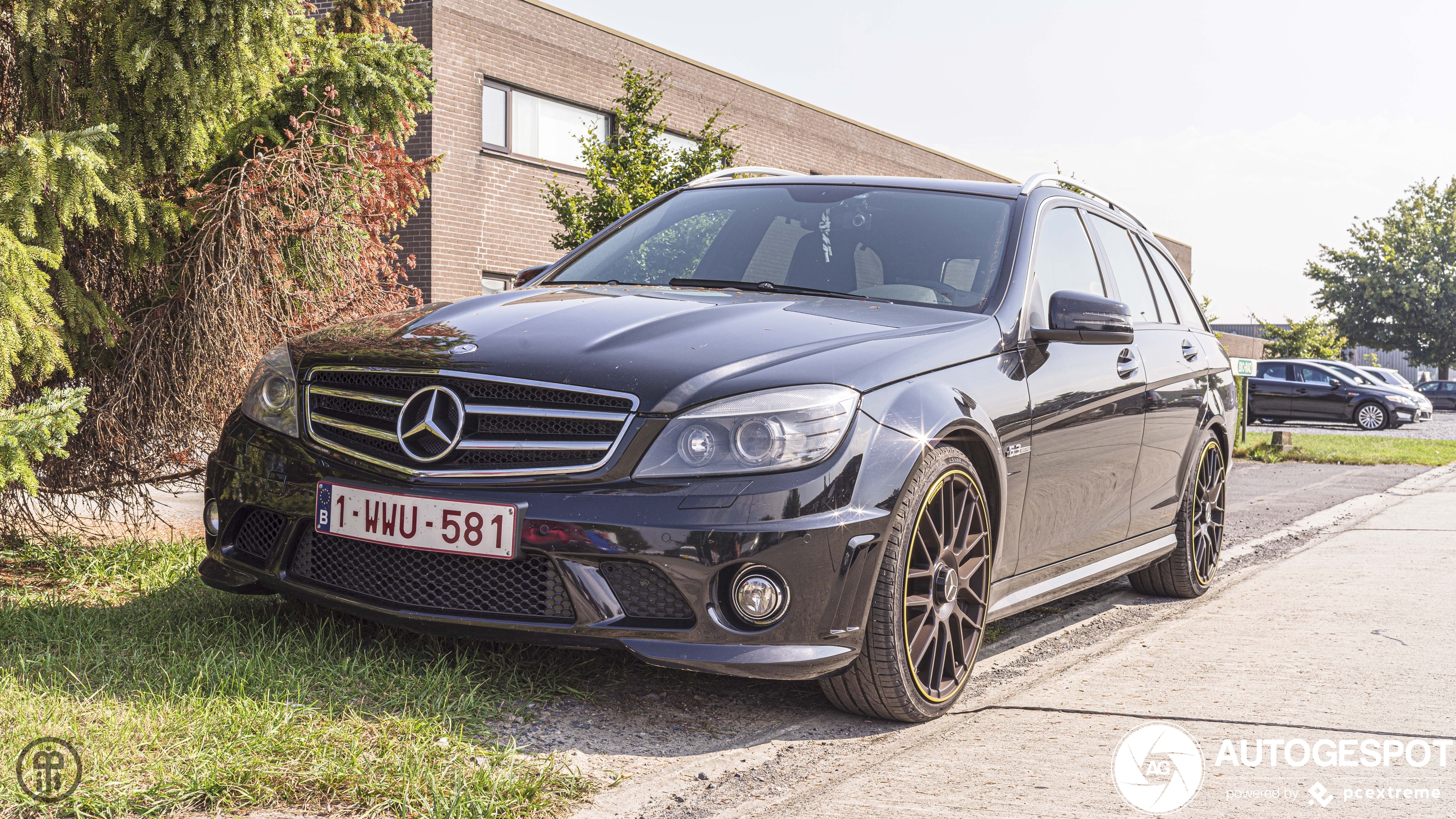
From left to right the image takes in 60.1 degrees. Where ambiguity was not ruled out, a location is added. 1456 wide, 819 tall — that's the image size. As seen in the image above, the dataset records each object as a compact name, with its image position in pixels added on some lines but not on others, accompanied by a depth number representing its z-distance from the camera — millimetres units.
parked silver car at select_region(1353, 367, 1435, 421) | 30828
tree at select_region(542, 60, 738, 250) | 11297
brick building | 17391
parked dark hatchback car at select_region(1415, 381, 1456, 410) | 48719
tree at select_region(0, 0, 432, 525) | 4641
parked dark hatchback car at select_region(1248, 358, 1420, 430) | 29375
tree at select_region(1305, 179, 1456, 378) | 53969
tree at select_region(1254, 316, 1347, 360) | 37562
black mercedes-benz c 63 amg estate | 3215
